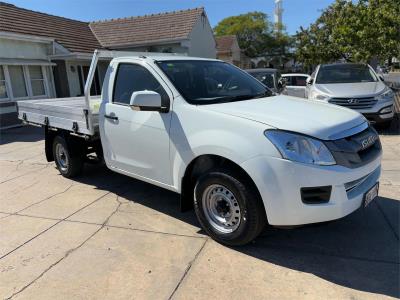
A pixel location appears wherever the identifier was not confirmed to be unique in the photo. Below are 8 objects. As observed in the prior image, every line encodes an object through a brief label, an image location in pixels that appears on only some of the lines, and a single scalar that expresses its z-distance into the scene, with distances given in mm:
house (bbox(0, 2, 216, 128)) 15336
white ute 3258
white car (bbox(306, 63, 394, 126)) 9094
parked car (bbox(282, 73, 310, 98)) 18500
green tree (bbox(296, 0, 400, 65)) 12359
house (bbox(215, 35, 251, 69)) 41500
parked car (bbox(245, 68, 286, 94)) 11281
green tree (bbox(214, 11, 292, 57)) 51812
